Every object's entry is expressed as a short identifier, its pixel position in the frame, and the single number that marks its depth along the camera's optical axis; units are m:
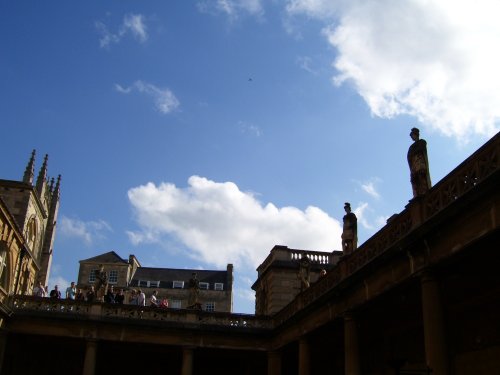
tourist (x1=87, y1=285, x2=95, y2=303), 25.83
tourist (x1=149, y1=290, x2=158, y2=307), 26.84
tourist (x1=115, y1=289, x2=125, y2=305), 26.72
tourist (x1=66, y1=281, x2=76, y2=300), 26.58
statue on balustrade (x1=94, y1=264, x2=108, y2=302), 26.59
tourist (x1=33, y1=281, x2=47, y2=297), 26.45
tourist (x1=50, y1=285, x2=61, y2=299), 25.69
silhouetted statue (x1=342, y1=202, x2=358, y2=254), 18.08
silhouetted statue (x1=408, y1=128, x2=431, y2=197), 13.25
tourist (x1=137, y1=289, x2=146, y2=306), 26.71
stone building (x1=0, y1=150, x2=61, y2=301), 28.28
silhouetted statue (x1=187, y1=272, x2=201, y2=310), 26.94
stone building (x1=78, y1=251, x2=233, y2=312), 69.31
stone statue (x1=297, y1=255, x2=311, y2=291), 22.88
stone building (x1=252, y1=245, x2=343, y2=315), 32.00
